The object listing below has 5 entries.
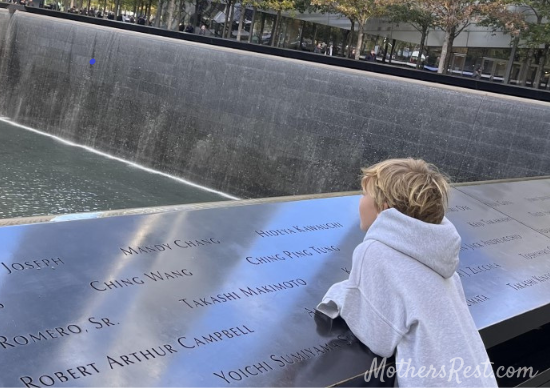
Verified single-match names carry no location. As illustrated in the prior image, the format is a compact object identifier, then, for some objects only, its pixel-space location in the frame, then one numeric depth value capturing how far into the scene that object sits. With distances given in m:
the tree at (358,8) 21.16
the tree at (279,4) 24.19
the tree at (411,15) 21.57
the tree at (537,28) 19.30
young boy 1.61
